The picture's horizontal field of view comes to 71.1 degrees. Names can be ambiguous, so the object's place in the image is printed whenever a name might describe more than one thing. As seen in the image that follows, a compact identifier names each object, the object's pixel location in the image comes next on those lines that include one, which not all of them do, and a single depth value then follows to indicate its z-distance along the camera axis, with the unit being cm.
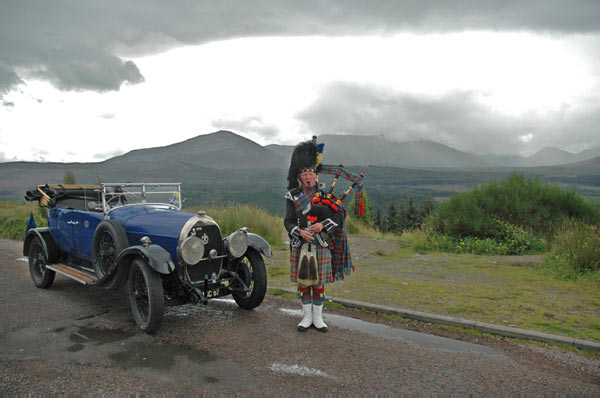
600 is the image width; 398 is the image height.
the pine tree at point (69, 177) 3035
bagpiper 479
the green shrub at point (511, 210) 1171
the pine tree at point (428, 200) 5038
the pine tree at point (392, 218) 5708
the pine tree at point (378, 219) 5938
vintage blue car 494
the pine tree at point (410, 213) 5518
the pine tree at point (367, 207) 3508
